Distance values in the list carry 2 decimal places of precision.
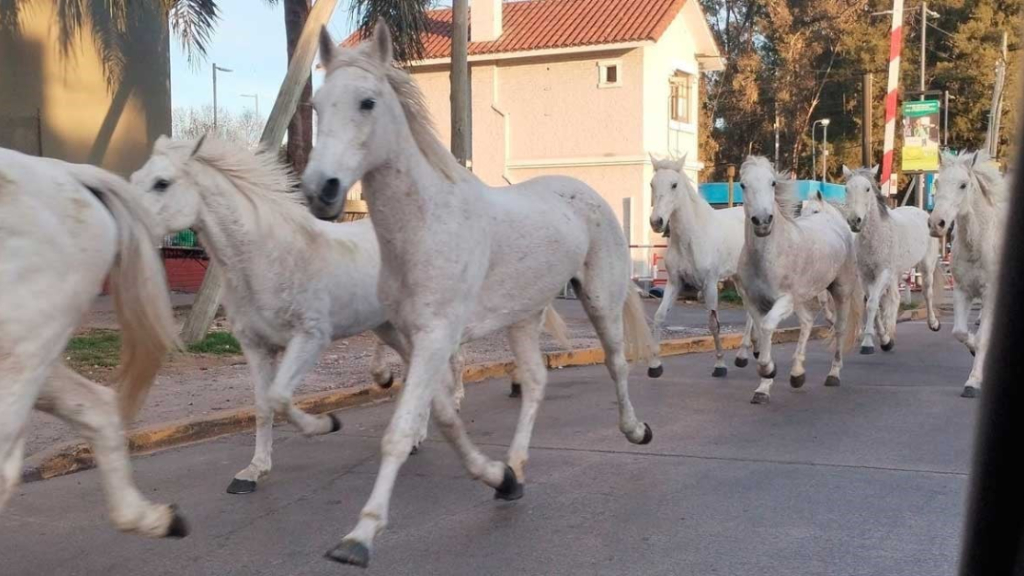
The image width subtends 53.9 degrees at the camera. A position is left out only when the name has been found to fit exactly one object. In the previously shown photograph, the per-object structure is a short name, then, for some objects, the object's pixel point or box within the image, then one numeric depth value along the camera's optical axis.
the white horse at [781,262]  8.70
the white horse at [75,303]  3.51
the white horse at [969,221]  9.27
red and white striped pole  18.73
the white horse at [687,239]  10.77
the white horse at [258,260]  5.79
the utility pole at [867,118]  19.39
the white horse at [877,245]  11.20
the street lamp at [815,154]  44.75
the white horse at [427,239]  4.20
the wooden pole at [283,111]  11.30
